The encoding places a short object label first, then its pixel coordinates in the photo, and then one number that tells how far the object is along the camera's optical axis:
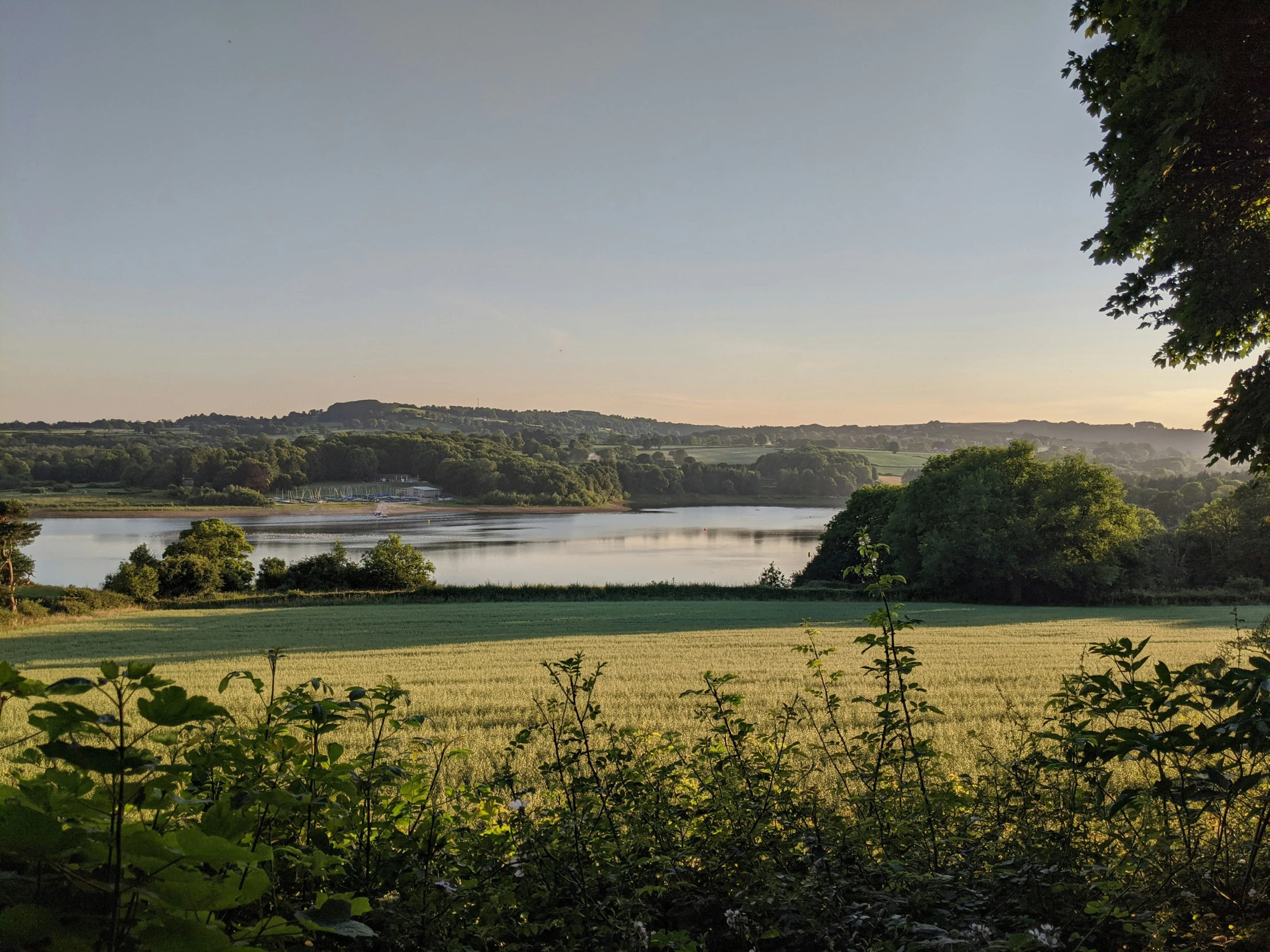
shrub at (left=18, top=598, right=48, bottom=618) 30.21
